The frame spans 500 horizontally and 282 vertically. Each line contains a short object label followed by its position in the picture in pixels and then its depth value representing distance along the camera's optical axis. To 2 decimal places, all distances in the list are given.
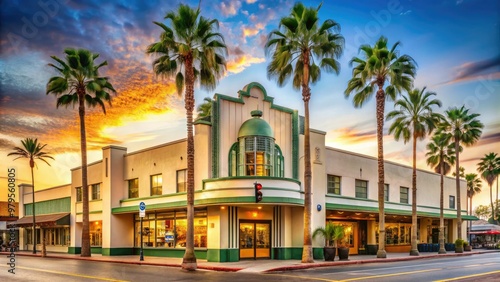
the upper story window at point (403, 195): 44.25
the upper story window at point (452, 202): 53.41
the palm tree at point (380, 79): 34.78
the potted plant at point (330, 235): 29.84
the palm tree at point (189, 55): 26.95
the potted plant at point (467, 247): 47.34
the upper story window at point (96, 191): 41.57
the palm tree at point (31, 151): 50.97
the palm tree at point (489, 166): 74.38
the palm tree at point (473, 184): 90.62
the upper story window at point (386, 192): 42.21
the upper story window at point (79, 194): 44.76
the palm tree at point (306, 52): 28.80
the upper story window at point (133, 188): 37.73
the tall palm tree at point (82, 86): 37.91
